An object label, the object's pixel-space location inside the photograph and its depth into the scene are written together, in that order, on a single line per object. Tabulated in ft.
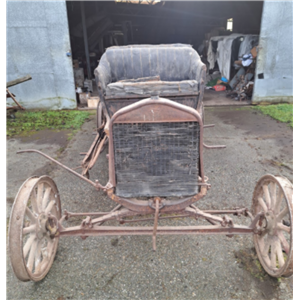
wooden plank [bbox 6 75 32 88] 21.55
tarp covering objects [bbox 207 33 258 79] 30.81
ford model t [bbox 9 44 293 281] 6.19
